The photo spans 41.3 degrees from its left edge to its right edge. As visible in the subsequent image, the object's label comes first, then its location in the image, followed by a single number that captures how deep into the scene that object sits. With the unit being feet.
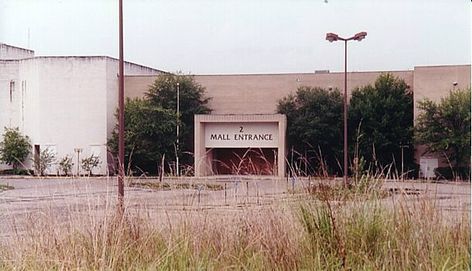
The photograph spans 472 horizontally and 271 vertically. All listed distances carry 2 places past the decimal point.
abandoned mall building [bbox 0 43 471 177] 117.29
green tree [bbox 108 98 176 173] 111.96
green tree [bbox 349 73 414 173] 102.17
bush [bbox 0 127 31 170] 116.16
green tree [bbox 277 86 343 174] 107.55
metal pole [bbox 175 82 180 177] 115.77
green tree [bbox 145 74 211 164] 120.16
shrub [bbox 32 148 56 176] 109.33
